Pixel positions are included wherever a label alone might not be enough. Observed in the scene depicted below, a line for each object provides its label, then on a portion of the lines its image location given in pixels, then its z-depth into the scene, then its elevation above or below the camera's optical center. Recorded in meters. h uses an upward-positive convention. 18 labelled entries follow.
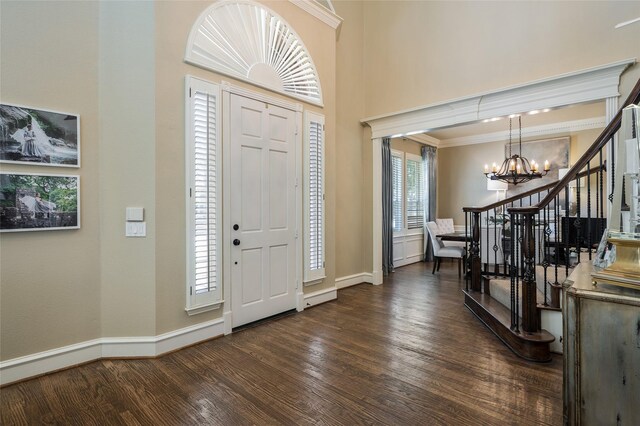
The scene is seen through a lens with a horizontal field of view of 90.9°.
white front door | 3.43 +0.03
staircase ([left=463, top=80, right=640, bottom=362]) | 2.60 -0.84
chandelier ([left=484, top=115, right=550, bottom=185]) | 5.39 +0.67
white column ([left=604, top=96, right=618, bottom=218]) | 3.26 +1.07
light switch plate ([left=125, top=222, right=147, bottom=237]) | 2.83 -0.15
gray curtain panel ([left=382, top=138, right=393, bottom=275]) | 5.97 +0.02
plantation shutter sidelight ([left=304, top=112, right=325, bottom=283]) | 4.20 +0.17
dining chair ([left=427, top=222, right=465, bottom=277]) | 6.05 -0.78
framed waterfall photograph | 2.39 +0.60
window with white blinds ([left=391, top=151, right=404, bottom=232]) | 6.99 +0.48
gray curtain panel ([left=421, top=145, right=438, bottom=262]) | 7.81 +0.53
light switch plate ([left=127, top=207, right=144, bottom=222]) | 2.81 -0.02
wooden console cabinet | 1.26 -0.61
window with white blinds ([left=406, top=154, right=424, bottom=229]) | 7.48 +0.42
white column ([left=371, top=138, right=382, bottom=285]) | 5.38 -0.01
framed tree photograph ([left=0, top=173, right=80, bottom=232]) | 2.39 +0.08
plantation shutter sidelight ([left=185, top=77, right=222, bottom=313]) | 3.05 +0.16
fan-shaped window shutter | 3.19 +1.85
